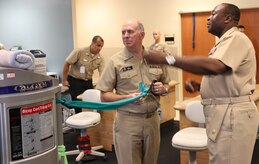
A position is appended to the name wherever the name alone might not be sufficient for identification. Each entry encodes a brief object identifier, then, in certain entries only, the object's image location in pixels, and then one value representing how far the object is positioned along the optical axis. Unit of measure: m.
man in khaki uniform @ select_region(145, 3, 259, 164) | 1.81
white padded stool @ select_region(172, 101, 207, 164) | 2.99
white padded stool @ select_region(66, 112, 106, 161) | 4.05
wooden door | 7.23
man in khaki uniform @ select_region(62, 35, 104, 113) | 5.29
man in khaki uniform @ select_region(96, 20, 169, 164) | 2.52
